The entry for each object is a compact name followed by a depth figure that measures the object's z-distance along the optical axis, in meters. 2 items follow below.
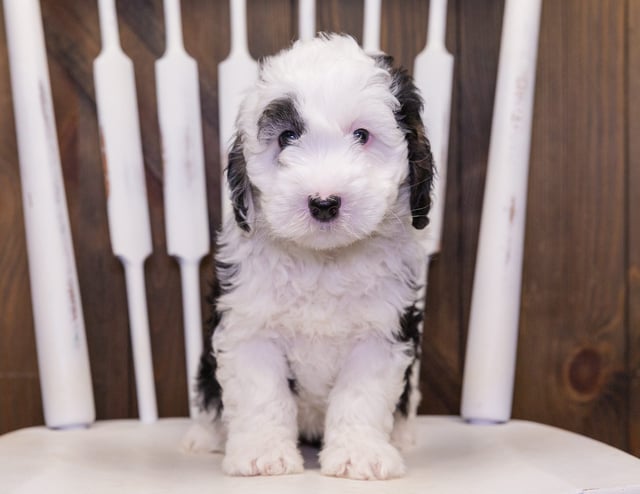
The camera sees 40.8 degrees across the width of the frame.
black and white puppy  1.10
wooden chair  1.13
